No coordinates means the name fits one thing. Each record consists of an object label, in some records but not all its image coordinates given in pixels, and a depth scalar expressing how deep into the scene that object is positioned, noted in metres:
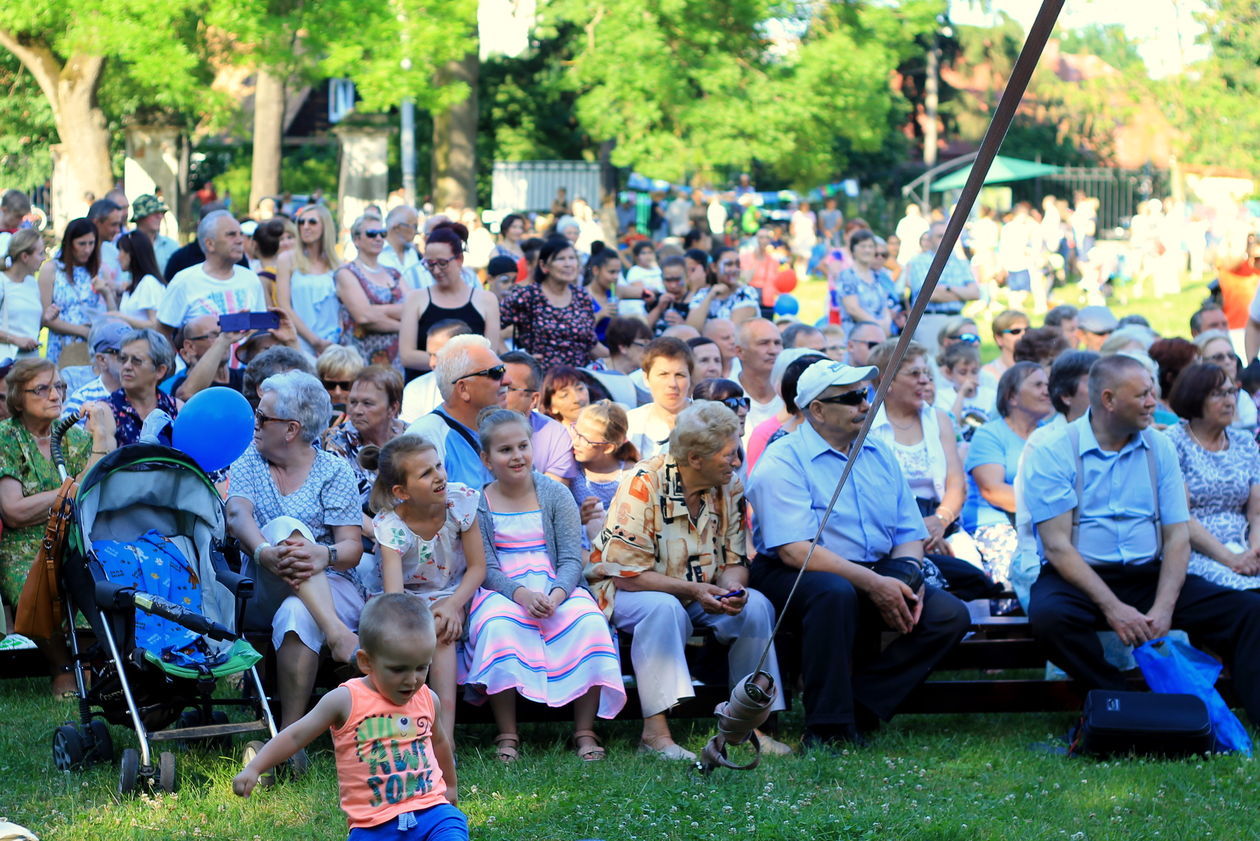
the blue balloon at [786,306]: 12.96
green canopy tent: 40.25
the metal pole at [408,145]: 26.91
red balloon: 18.89
